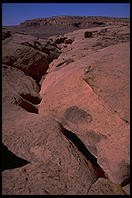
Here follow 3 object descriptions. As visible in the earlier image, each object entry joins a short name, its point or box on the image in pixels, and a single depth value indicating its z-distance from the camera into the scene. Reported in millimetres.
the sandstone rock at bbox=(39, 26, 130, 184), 2492
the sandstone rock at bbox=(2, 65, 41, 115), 3176
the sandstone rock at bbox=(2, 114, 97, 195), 1711
